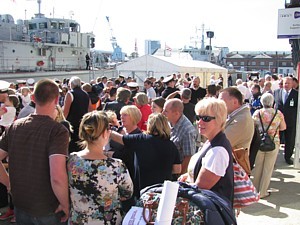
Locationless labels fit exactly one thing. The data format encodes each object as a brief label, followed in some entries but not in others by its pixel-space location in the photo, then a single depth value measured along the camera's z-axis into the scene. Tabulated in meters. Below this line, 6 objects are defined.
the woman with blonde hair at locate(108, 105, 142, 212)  4.22
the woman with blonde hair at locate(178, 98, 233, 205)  2.76
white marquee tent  23.37
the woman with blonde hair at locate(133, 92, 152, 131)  6.50
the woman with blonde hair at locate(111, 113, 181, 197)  3.74
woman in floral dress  2.92
